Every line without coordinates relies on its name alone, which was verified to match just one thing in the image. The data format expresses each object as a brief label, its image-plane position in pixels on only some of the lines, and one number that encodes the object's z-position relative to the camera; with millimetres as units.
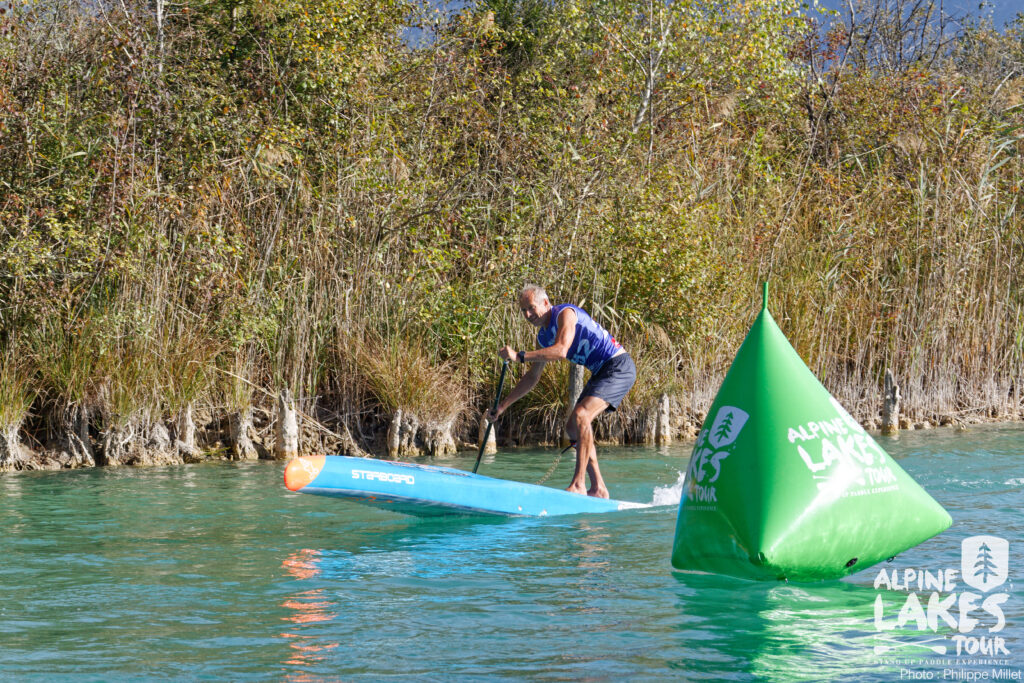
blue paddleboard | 14891
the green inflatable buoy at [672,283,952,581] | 10391
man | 17500
